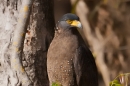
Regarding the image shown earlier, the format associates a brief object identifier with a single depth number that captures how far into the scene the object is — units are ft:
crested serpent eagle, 32.17
